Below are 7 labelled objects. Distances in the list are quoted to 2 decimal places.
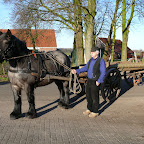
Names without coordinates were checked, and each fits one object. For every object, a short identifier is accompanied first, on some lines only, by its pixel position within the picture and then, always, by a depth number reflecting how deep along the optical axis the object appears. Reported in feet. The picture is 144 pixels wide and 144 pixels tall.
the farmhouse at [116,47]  147.56
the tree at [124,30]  69.36
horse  15.79
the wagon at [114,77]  21.16
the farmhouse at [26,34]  72.03
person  17.75
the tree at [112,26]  79.36
